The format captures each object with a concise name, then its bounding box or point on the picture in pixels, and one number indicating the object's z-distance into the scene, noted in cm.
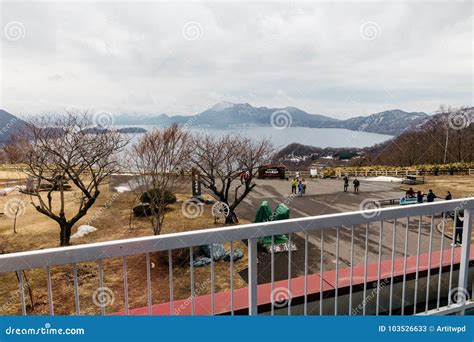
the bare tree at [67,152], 1183
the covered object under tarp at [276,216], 945
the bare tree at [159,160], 1226
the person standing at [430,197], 1270
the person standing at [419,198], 1368
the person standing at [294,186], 1972
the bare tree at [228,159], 1406
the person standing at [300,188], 1942
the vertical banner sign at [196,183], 1448
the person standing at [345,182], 2039
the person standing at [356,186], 2005
